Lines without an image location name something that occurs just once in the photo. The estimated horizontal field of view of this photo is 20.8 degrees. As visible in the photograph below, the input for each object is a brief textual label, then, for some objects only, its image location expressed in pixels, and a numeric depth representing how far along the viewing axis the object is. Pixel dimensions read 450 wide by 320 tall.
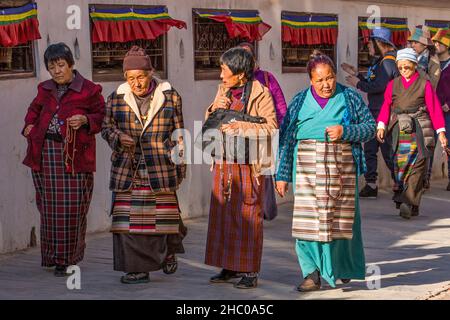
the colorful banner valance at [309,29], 14.65
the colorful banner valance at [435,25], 18.57
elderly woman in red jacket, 9.50
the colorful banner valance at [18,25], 10.23
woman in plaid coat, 9.03
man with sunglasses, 14.84
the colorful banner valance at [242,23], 13.16
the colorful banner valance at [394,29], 16.48
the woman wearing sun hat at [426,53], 16.22
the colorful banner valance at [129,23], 11.63
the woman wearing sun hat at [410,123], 12.73
